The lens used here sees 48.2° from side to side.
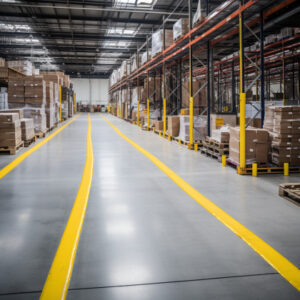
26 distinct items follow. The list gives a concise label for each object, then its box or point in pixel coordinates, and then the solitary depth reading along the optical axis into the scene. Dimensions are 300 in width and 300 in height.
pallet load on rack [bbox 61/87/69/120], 26.33
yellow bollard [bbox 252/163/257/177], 6.11
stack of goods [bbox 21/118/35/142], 10.14
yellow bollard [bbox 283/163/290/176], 6.14
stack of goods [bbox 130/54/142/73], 19.31
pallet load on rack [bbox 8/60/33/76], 19.40
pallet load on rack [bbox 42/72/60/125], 17.95
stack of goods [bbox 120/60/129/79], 23.58
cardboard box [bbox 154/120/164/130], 14.36
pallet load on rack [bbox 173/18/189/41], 10.58
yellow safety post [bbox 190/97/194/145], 9.80
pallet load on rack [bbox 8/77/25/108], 12.38
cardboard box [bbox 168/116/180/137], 11.68
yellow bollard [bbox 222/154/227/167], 7.14
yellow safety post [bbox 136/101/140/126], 19.64
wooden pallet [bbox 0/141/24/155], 8.55
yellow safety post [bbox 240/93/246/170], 6.25
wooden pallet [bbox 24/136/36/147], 10.16
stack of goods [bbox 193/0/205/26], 8.69
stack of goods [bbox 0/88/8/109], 13.28
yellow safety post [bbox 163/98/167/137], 13.01
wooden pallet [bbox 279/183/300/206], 4.35
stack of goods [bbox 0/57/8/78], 11.61
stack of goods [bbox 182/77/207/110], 13.26
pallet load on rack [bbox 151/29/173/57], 12.73
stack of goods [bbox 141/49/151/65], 16.22
